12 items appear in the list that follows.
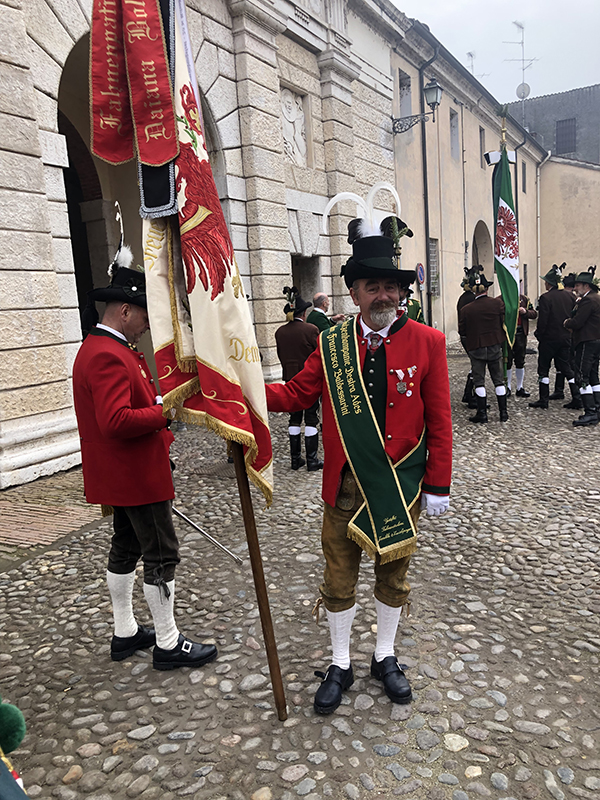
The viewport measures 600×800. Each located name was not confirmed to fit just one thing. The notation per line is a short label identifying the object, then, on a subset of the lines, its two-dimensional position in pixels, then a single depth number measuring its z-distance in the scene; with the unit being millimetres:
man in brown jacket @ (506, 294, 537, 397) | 9742
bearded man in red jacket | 2570
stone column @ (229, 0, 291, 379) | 9430
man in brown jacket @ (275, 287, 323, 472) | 6518
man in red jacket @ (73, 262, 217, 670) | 2684
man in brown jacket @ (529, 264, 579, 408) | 8852
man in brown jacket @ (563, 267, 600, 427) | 8000
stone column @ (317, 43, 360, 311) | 11688
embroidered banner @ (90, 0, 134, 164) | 2248
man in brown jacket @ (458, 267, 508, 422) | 8281
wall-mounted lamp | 13516
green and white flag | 9070
